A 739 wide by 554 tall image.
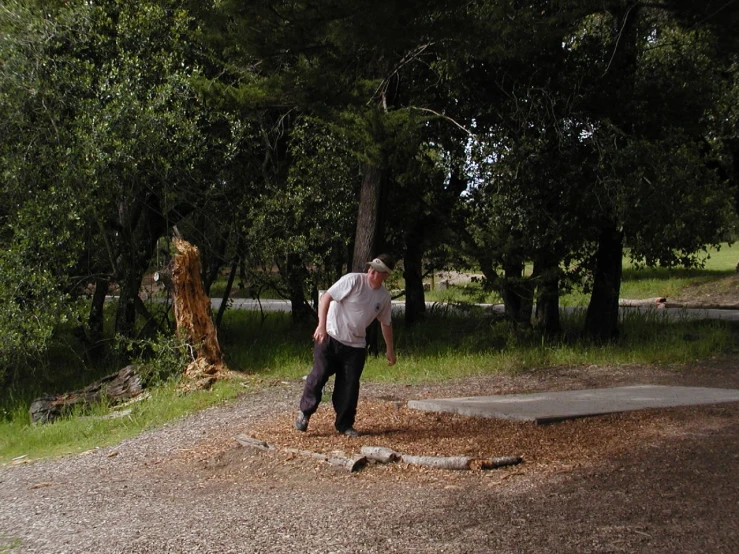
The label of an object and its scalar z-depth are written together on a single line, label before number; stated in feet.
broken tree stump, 40.60
